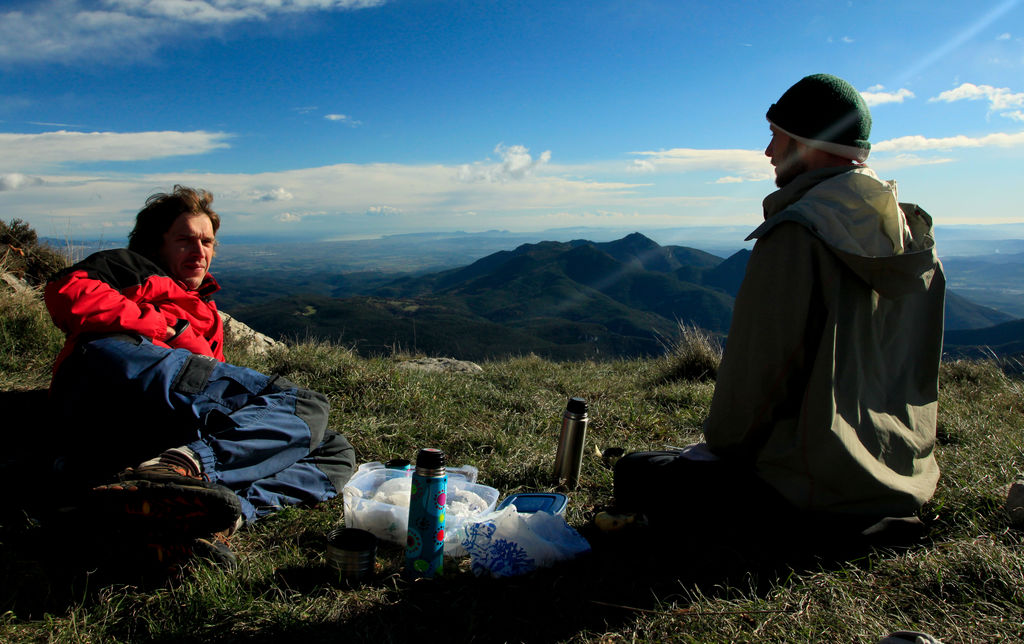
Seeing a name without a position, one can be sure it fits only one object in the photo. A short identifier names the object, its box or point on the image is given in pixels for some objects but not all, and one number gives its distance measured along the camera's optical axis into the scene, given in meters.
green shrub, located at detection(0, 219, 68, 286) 8.28
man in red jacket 2.82
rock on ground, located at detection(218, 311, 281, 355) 7.82
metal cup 2.45
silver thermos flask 3.67
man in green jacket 2.38
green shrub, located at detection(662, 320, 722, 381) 7.73
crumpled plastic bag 2.56
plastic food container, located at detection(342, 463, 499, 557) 2.85
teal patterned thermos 2.41
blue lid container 3.01
